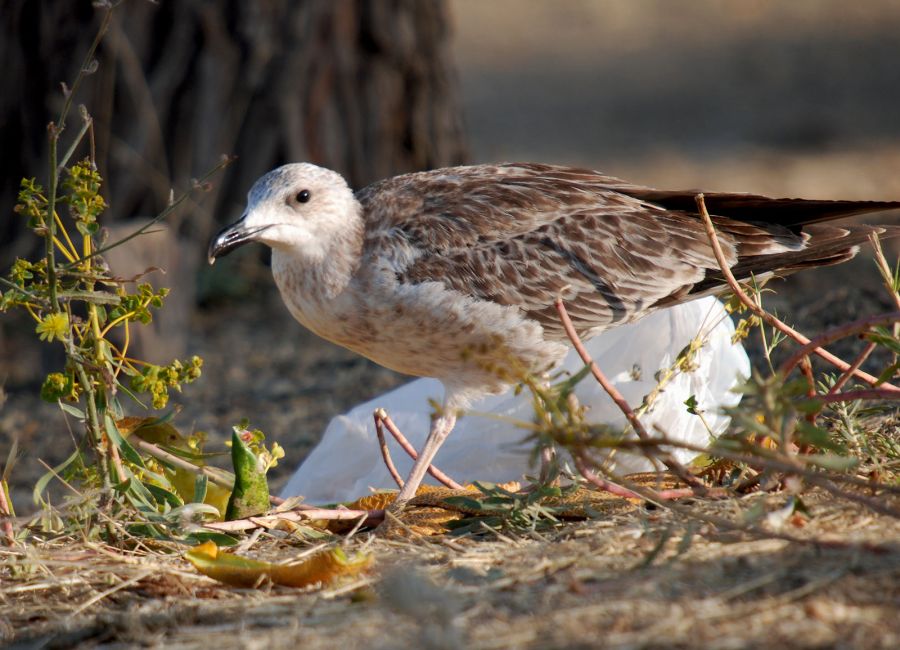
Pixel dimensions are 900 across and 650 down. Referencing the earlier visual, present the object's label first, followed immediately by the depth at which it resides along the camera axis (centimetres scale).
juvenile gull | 755
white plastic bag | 801
